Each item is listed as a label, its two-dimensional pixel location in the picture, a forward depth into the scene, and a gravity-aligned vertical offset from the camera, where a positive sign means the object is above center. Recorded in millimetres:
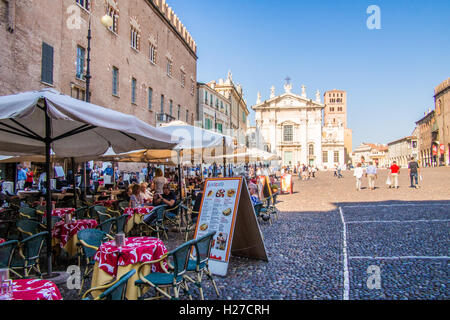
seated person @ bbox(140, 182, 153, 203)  8055 -589
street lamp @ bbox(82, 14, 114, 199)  9601 +4338
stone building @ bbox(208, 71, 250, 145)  53219 +12984
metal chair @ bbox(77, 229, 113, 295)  4049 -883
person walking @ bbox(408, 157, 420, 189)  17844 +82
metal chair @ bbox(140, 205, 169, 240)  6531 -920
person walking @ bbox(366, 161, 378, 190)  18047 -122
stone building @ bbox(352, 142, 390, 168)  126306 +6897
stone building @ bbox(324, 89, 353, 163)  111356 +21056
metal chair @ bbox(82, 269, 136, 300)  2162 -788
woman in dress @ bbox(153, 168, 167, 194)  8977 -325
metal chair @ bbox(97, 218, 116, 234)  5117 -828
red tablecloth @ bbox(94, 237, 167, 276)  3562 -900
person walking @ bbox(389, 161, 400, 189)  18641 -77
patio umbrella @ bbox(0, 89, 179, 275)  3518 +628
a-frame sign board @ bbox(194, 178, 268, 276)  4836 -776
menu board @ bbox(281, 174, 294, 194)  18078 -698
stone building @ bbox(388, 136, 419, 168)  92212 +6367
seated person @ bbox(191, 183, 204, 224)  6867 -757
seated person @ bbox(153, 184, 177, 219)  7750 -648
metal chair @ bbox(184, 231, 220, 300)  3624 -958
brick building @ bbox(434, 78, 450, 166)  63775 +10256
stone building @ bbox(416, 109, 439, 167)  71294 +7299
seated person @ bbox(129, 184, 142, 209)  7318 -568
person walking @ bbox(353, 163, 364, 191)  18227 -173
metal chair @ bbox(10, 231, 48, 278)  3951 -972
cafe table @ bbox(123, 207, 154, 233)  6758 -881
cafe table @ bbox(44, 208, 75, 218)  6642 -795
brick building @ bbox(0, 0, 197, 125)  12477 +6123
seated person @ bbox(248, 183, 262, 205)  9714 -515
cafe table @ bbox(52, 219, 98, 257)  5277 -1005
